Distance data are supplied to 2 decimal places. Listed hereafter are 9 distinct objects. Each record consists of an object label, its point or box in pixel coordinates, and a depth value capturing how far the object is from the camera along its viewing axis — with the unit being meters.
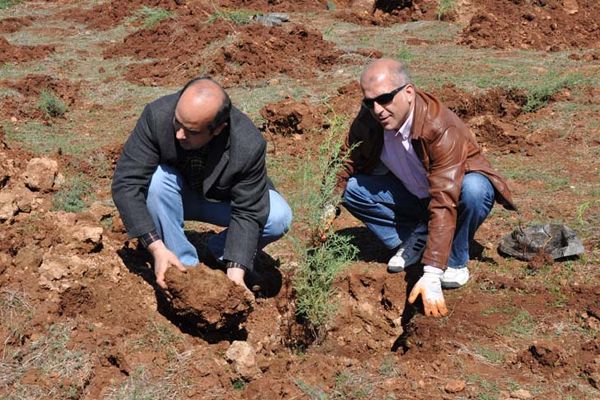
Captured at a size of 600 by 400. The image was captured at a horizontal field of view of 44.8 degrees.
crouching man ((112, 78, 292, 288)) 3.65
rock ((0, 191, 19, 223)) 4.31
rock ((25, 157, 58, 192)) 5.19
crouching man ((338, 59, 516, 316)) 3.81
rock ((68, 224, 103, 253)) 4.07
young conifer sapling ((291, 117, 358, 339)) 3.88
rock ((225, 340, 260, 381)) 3.40
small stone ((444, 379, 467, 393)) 3.36
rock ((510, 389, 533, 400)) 3.29
